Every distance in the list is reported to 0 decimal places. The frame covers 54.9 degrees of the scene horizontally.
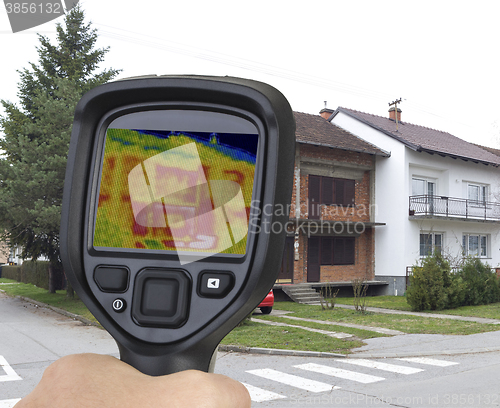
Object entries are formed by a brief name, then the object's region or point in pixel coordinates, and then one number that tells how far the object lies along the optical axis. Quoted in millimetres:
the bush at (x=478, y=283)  19344
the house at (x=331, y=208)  24062
